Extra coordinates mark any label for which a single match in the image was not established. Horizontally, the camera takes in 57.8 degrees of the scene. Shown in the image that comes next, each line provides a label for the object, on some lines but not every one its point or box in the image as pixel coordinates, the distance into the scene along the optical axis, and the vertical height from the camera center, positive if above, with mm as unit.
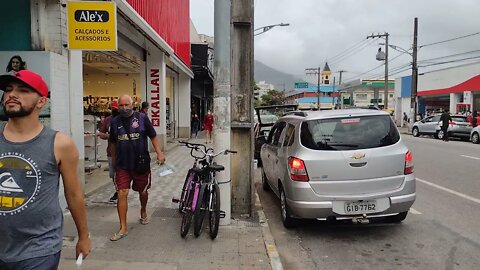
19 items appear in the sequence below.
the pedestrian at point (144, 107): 10626 -61
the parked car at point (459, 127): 23969 -1160
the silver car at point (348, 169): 5594 -822
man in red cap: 2404 -394
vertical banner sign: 16156 +433
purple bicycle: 5574 -1159
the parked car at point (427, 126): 26528 -1267
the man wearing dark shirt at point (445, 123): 23266 -899
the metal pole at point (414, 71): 32791 +2646
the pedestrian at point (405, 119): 43947 -1326
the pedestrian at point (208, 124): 21438 -942
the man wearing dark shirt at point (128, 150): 5570 -597
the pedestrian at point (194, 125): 26725 -1248
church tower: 89688 +5970
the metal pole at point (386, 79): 40372 +2429
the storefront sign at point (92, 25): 6742 +1236
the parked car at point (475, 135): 22047 -1458
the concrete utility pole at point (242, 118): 6719 -200
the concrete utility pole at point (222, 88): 6023 +237
